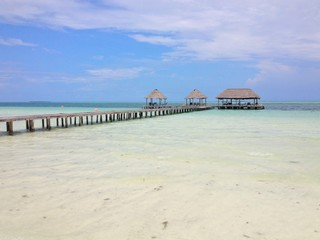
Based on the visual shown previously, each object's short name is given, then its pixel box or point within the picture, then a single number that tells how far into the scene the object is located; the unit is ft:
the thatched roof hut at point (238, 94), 123.52
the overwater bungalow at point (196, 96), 130.13
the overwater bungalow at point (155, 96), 119.29
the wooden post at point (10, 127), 40.84
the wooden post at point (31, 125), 44.97
